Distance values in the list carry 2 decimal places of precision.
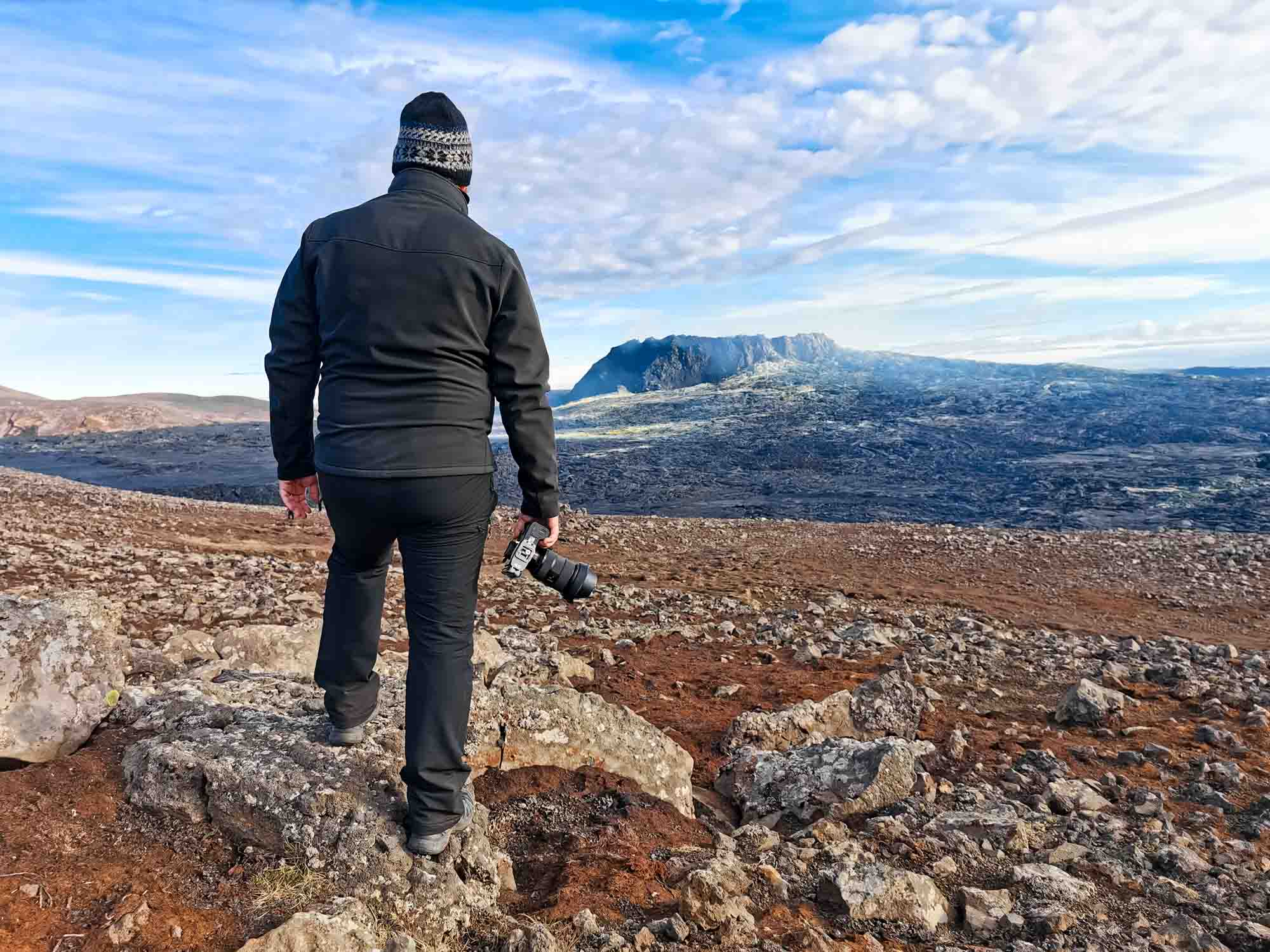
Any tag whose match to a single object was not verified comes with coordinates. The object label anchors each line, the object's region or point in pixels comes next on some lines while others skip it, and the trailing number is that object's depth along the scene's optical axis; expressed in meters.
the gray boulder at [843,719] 4.23
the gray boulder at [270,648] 4.58
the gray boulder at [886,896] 2.40
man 2.35
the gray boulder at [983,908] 2.38
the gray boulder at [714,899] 2.23
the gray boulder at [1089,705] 4.75
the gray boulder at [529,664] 4.81
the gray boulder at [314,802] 2.29
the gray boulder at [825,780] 3.32
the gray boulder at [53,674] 2.75
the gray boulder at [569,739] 3.16
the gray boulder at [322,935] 1.95
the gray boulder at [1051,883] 2.53
